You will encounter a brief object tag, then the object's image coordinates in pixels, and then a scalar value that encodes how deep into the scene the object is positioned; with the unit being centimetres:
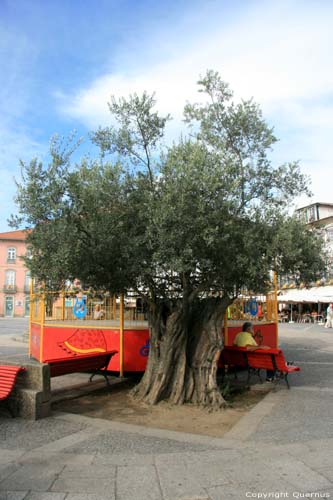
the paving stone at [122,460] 454
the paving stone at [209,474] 403
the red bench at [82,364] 727
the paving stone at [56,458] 456
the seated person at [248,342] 928
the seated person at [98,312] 1006
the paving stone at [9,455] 461
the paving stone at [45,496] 375
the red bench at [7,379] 600
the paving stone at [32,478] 396
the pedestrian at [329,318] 2712
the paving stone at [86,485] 388
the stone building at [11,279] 6231
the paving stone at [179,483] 379
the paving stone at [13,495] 376
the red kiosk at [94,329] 948
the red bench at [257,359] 830
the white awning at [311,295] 2816
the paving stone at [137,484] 380
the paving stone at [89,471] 423
